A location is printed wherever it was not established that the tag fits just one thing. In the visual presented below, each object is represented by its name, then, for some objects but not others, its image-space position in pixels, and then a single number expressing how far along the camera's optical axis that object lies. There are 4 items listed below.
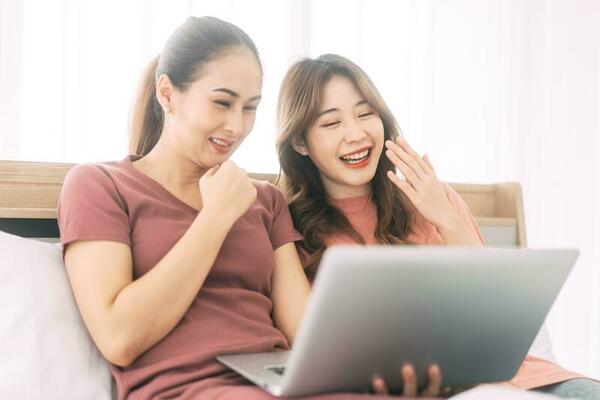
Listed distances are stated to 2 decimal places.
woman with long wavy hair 1.55
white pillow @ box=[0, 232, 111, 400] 1.10
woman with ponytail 1.08
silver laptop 0.78
